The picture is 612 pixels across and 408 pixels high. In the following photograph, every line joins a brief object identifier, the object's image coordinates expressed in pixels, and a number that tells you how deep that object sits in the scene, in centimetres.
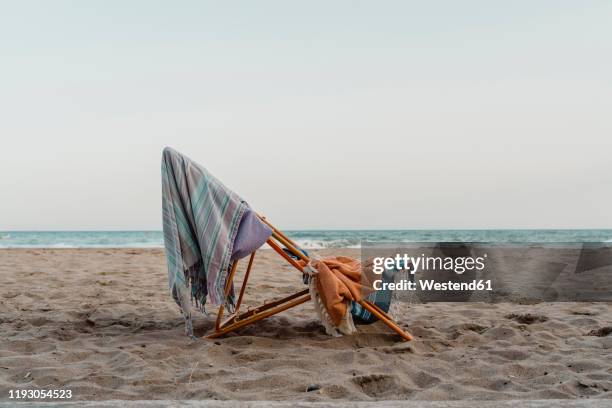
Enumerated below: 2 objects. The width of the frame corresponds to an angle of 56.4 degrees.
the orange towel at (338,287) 376
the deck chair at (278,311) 380
